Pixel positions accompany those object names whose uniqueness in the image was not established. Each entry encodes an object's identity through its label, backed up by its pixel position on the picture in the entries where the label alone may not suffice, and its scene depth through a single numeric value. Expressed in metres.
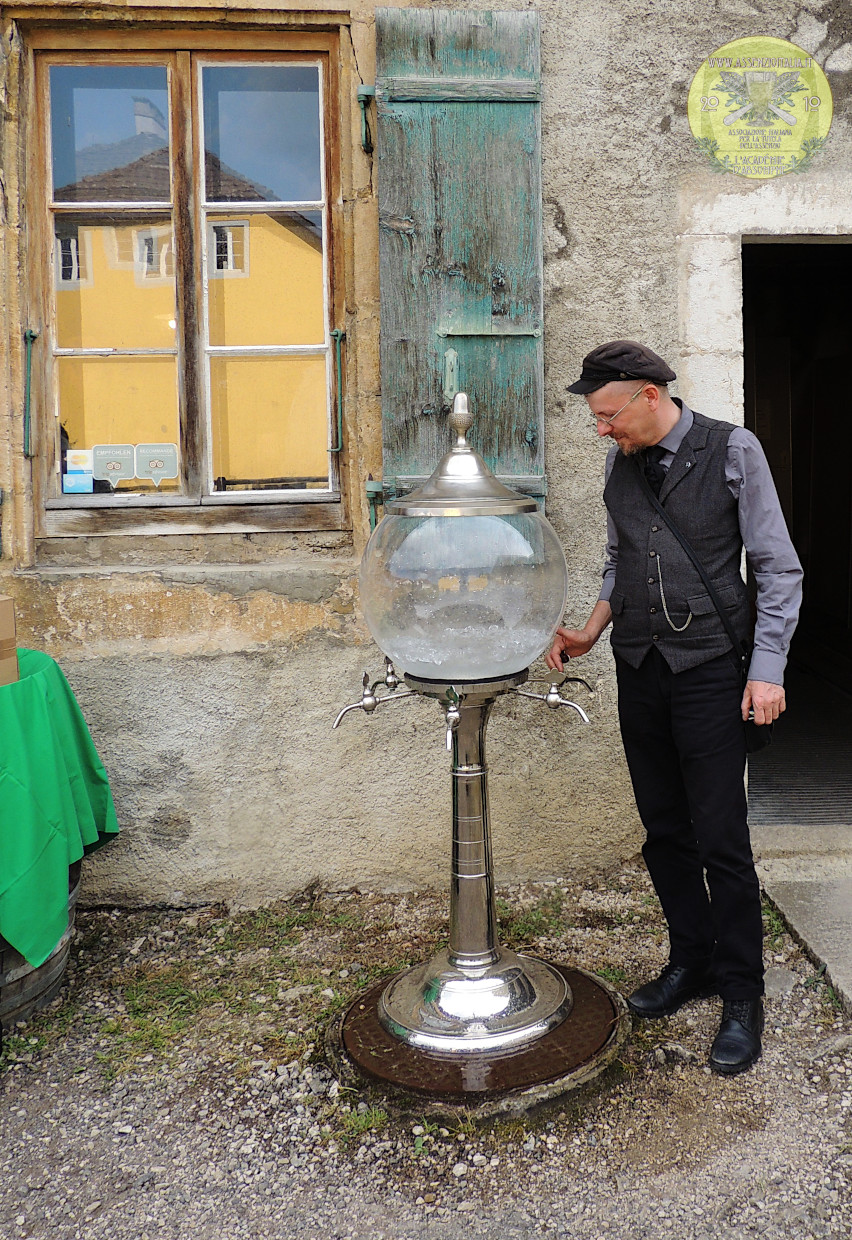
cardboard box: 2.86
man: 2.52
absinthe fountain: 2.48
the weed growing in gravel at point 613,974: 3.02
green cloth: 2.77
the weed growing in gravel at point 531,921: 3.34
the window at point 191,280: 3.59
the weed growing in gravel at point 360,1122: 2.40
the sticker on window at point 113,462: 3.68
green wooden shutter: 3.37
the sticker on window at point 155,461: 3.70
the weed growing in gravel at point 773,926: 3.21
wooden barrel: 2.85
